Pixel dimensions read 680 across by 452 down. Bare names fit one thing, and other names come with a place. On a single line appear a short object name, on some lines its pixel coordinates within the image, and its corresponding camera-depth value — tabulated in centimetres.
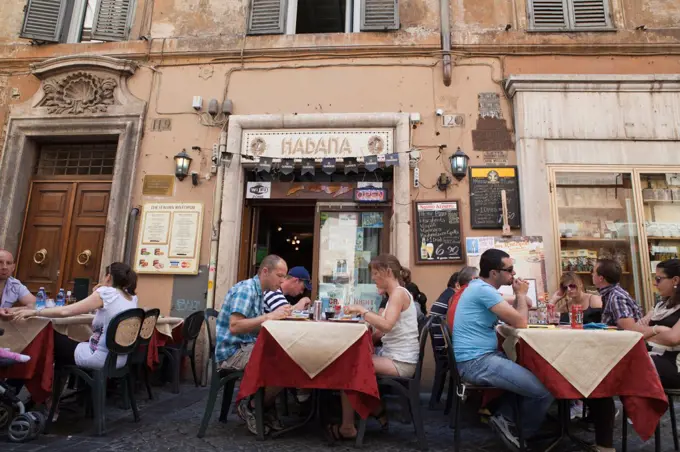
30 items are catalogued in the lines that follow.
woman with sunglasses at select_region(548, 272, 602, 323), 430
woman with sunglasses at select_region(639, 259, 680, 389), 305
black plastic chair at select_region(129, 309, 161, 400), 394
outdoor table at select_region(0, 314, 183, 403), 326
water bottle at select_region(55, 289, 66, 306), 464
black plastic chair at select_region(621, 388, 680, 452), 306
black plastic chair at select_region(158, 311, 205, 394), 502
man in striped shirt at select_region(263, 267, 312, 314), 427
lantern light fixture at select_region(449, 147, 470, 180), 609
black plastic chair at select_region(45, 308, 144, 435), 333
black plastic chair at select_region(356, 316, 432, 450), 312
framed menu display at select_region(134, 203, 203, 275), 625
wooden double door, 666
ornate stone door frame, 677
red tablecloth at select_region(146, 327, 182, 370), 458
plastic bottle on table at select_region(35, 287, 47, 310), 457
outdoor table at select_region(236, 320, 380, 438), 299
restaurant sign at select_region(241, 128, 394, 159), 636
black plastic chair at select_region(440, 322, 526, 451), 291
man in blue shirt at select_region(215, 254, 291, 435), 326
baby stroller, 314
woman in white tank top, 321
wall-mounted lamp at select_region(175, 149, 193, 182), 642
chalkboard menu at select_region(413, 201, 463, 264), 596
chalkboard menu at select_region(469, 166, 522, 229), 598
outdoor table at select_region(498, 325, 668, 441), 273
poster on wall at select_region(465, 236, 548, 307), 563
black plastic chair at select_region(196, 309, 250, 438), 332
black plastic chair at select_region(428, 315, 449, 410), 437
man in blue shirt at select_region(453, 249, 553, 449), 286
